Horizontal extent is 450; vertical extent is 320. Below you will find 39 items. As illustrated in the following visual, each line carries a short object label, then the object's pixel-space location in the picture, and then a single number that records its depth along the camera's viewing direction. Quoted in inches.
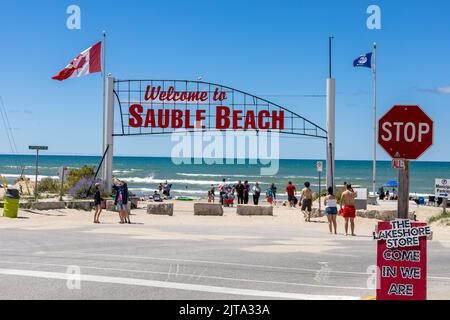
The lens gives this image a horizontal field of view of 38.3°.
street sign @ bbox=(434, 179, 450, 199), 1071.0
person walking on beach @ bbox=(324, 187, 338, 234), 793.6
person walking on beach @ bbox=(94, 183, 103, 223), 903.7
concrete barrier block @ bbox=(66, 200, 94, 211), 1103.0
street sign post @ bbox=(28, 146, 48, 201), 1039.2
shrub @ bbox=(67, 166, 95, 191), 1401.3
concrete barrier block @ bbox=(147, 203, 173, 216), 1106.7
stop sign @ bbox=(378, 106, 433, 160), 301.3
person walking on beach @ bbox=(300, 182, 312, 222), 962.7
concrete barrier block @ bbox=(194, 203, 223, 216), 1128.8
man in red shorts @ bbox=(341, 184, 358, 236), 775.1
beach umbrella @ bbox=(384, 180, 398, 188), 2061.8
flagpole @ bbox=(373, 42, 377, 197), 1514.5
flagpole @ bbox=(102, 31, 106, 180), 1320.5
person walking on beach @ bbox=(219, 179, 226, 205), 1451.8
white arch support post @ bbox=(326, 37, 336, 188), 1350.9
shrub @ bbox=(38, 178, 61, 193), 1404.0
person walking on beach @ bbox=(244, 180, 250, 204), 1433.3
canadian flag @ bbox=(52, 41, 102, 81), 1278.3
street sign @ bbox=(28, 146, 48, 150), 1040.2
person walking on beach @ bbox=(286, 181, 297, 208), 1459.2
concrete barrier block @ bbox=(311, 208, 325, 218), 1086.4
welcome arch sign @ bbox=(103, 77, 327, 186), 1349.7
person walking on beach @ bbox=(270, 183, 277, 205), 1657.2
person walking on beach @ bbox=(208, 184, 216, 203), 1615.8
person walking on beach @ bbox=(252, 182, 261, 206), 1386.6
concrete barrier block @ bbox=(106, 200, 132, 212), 1122.3
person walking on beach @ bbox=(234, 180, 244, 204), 1433.3
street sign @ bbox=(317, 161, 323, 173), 1232.4
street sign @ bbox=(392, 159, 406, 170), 307.1
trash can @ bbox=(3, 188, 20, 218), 928.2
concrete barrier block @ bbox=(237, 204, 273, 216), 1120.8
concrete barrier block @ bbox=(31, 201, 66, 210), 1048.2
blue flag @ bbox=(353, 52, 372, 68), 1497.3
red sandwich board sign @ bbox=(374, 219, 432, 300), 302.2
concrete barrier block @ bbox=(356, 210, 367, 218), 1061.6
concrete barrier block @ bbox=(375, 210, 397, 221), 1025.2
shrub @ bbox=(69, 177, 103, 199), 1246.8
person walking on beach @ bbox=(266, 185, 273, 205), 1519.8
